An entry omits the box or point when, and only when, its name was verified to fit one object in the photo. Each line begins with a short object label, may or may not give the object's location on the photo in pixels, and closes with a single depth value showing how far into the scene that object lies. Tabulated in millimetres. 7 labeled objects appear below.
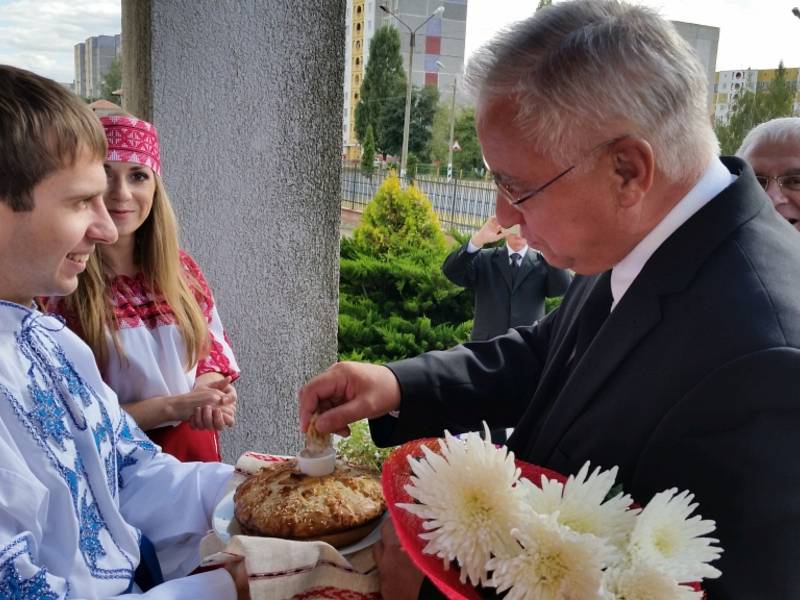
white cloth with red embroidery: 1347
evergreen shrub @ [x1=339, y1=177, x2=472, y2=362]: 7930
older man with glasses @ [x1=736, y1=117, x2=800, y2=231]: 2975
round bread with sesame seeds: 1472
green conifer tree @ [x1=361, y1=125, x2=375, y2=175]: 31156
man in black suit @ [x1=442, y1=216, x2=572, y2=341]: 5633
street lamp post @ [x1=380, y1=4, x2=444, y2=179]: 19534
